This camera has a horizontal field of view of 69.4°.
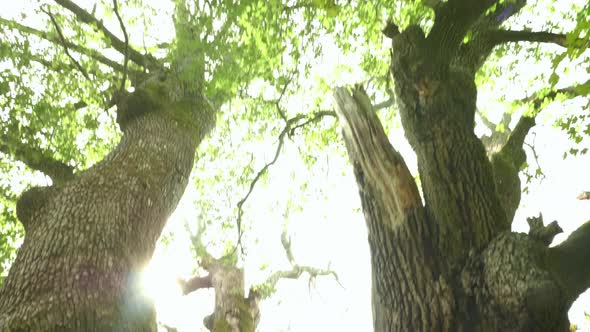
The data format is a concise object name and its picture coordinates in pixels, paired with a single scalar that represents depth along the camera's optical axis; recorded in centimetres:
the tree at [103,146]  314
